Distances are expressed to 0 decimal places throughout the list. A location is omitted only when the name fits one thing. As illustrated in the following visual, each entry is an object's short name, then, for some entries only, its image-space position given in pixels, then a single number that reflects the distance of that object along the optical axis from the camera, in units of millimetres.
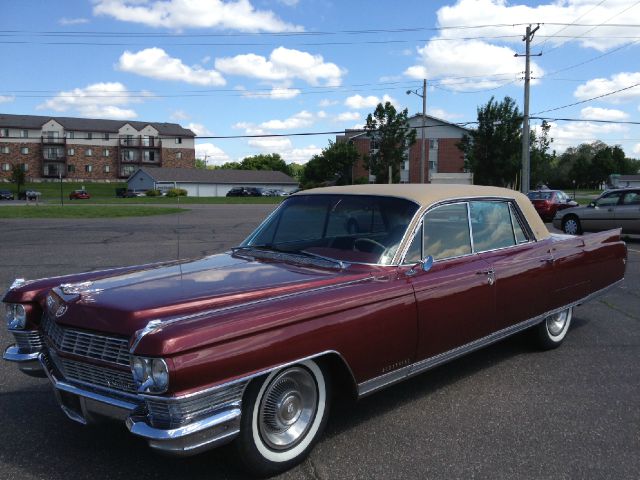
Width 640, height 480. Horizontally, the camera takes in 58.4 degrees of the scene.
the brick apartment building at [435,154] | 75056
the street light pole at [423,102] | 41781
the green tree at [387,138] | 64688
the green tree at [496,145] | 46469
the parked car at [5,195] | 71188
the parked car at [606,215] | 15117
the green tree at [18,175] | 78812
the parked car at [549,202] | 24812
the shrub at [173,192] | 73325
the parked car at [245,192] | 81250
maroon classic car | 2629
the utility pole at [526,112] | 29922
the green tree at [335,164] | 73438
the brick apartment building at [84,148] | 103938
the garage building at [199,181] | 91438
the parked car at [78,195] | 67938
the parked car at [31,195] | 65488
